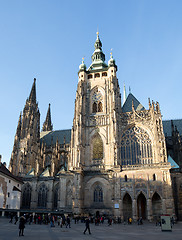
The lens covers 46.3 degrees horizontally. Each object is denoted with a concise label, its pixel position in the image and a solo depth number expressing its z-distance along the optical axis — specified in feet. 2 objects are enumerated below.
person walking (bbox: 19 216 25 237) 46.74
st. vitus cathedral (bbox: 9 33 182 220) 113.60
